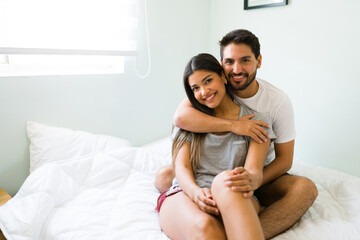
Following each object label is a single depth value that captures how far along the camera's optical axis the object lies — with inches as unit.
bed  45.5
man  45.4
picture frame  76.5
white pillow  63.5
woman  37.3
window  58.7
